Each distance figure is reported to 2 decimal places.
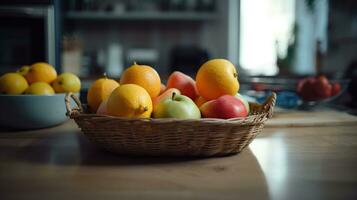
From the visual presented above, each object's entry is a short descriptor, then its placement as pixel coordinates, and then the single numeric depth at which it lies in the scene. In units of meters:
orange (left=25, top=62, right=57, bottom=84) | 0.89
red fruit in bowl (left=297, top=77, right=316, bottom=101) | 1.18
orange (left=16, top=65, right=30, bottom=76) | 0.91
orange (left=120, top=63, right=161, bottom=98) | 0.67
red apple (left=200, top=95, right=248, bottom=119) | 0.59
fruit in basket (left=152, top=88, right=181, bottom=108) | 0.65
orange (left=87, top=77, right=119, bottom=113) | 0.71
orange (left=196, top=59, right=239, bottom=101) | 0.67
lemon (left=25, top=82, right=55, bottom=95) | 0.82
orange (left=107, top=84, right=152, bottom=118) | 0.57
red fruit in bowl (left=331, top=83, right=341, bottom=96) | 1.18
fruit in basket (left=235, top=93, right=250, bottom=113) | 0.66
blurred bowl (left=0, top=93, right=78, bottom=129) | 0.78
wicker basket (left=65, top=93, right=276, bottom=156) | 0.54
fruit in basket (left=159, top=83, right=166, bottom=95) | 0.74
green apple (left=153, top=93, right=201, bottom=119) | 0.57
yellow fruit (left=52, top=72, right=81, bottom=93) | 0.88
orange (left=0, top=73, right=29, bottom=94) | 0.82
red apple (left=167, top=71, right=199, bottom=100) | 0.73
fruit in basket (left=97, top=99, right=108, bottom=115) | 0.63
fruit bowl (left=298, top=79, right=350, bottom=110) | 1.19
